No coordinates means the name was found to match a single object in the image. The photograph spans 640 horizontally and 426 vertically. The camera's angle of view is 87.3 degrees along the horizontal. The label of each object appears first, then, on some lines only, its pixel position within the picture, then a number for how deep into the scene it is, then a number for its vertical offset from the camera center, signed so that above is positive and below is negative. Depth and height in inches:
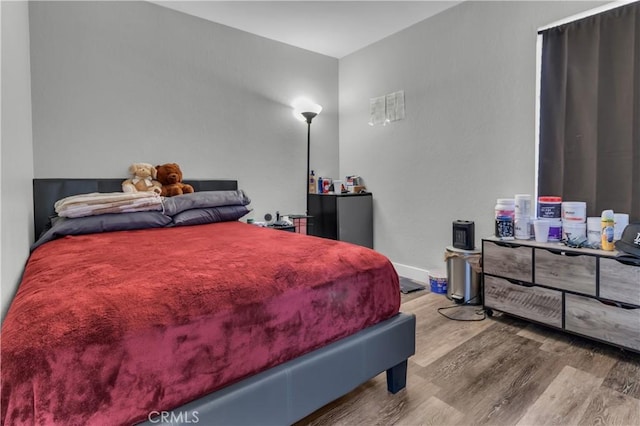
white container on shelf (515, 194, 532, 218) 90.7 -1.2
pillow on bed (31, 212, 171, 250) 79.1 -5.7
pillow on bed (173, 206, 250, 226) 97.2 -4.3
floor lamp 141.0 +37.9
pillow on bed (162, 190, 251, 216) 97.7 +0.3
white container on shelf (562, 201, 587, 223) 82.4 -2.6
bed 30.5 -14.8
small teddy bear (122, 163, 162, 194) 104.4 +6.7
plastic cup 86.3 -7.5
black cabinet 138.9 -6.8
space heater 108.1 -11.1
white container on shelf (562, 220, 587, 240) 82.6 -7.2
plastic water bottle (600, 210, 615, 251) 75.2 -6.6
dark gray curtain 79.1 +22.6
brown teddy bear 108.9 +7.2
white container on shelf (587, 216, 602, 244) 78.8 -6.9
